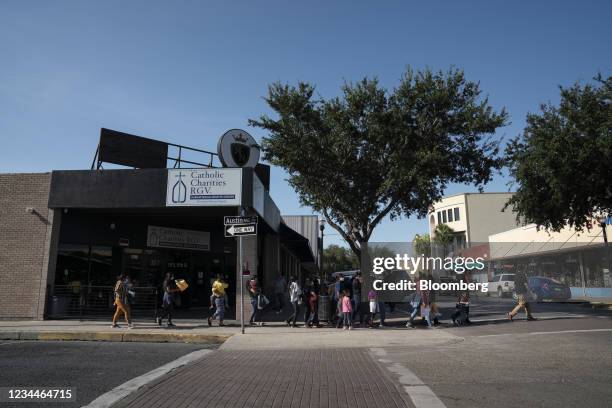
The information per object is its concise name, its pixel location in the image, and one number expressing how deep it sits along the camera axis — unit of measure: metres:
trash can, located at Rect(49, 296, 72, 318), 15.89
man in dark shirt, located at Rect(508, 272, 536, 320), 16.26
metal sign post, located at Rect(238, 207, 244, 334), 13.07
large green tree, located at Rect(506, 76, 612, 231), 18.41
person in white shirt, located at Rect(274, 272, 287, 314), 20.33
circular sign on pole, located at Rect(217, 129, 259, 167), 18.02
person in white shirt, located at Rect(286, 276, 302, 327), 15.32
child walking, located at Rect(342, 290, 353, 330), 14.75
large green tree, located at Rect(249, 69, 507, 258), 17.36
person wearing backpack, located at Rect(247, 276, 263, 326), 15.05
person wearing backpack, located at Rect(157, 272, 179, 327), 14.65
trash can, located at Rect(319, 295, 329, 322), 16.47
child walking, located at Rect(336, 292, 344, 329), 15.06
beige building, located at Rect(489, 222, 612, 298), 22.42
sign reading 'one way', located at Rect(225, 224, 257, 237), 12.95
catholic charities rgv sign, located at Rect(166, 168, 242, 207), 15.45
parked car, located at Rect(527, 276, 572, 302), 23.66
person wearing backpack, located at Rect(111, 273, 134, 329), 13.82
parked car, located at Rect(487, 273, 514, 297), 21.72
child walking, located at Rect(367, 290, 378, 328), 15.38
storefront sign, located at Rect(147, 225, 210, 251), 20.45
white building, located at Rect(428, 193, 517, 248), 64.19
